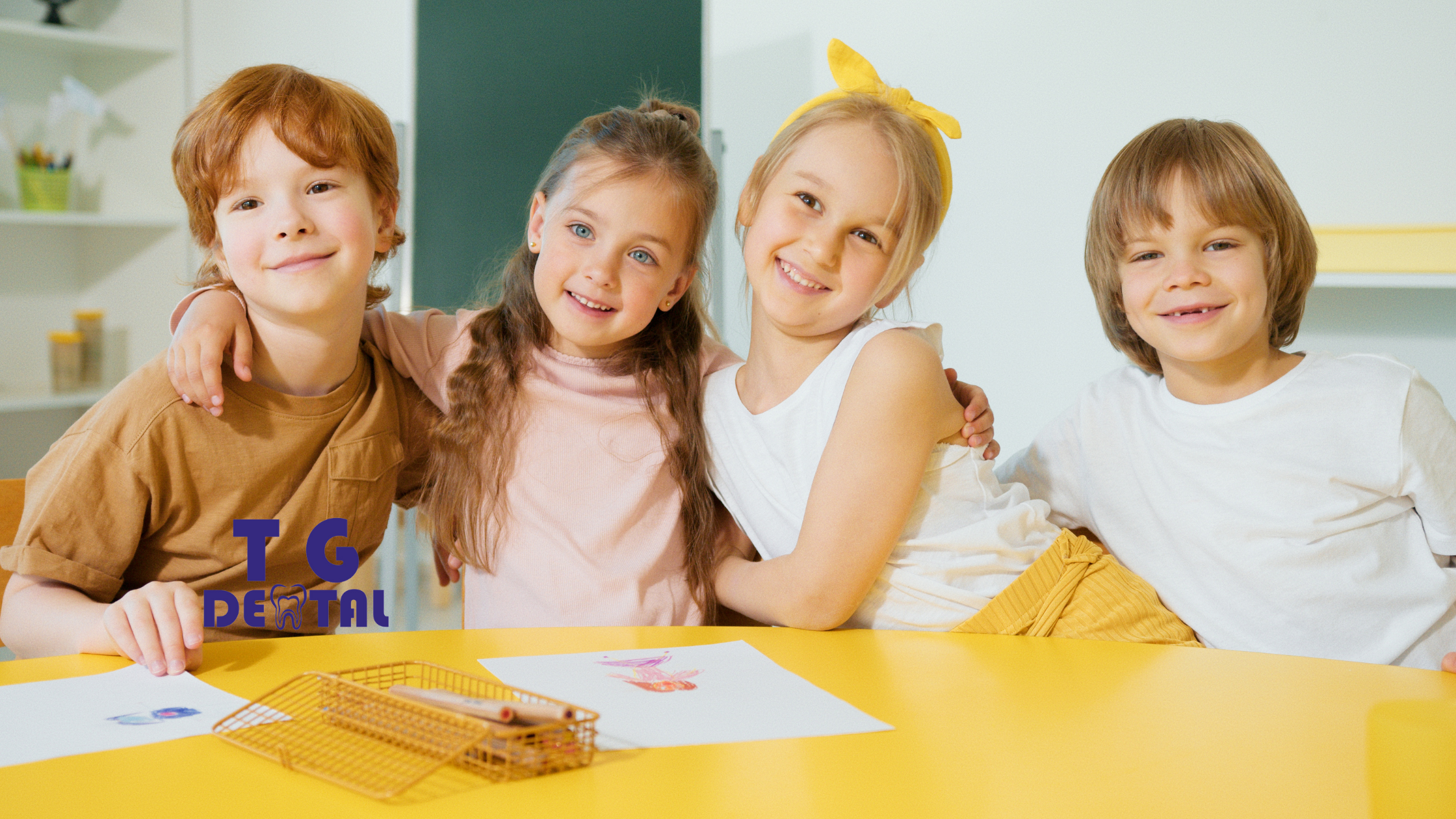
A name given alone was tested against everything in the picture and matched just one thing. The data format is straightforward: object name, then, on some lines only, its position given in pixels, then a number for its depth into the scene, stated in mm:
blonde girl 1062
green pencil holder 2801
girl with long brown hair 1200
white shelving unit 2980
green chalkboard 2363
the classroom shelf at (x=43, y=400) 2717
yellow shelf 1979
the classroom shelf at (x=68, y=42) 2744
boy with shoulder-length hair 1155
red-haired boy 1025
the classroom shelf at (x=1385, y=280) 1957
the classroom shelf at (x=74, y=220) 2684
